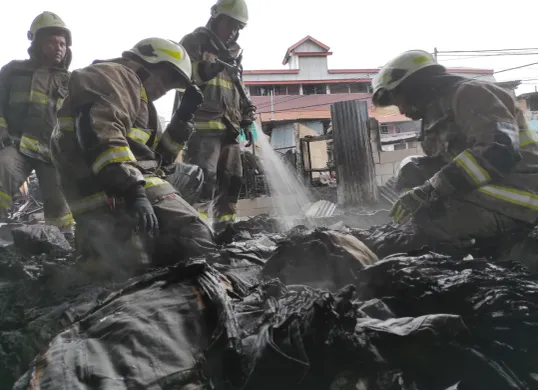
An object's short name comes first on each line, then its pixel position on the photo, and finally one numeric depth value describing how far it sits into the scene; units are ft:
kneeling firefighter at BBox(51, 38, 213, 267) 7.34
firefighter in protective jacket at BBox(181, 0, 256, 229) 13.89
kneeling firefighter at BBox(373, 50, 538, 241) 7.91
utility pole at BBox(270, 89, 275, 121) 73.43
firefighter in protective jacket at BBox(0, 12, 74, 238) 13.58
